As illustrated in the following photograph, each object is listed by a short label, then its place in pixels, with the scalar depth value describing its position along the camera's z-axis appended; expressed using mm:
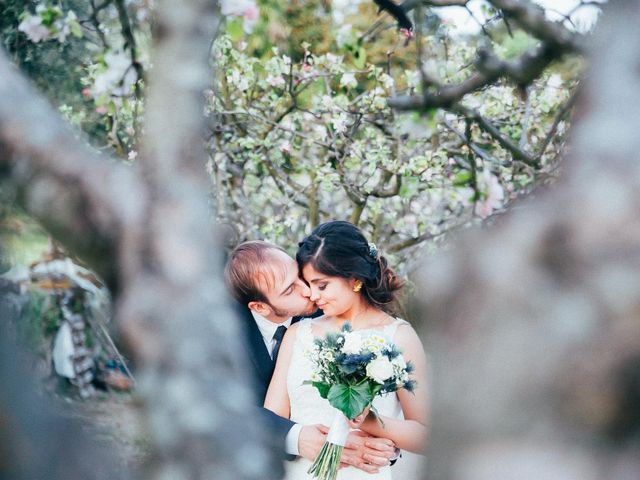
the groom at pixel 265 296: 3814
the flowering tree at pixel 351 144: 5660
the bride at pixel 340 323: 3561
